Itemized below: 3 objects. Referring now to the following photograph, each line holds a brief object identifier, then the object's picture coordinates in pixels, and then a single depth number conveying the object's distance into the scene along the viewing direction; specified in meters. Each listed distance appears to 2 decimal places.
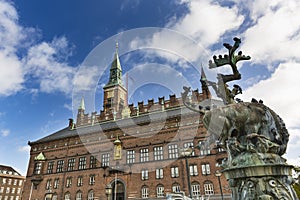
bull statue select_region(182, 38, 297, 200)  3.68
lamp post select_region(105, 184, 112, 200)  28.63
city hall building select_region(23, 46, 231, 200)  26.67
